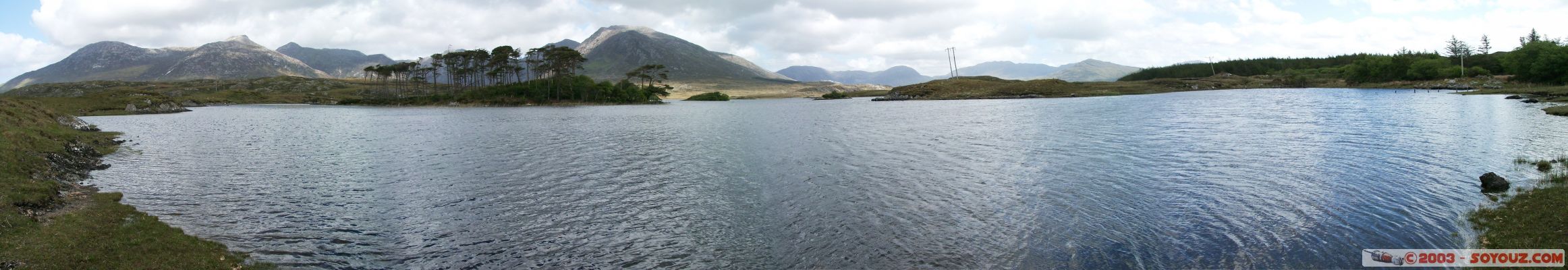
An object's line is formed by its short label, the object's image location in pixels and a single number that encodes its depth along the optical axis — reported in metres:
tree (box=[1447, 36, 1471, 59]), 191.38
